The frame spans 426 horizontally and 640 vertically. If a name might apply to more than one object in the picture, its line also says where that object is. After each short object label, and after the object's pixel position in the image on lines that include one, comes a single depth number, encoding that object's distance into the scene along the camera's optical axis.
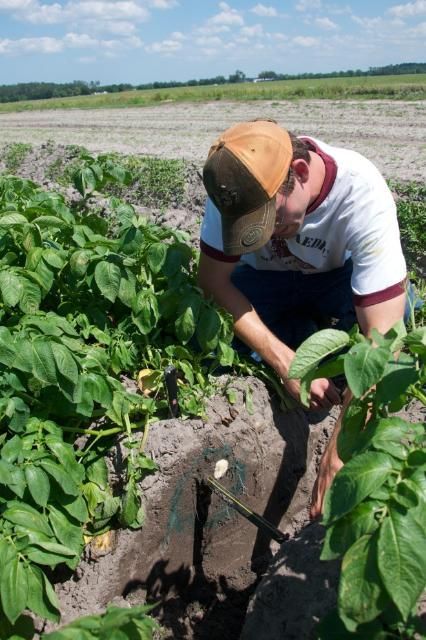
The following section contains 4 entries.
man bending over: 2.10
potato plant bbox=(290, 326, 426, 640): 1.11
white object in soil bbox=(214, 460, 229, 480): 2.40
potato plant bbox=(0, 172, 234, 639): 1.83
